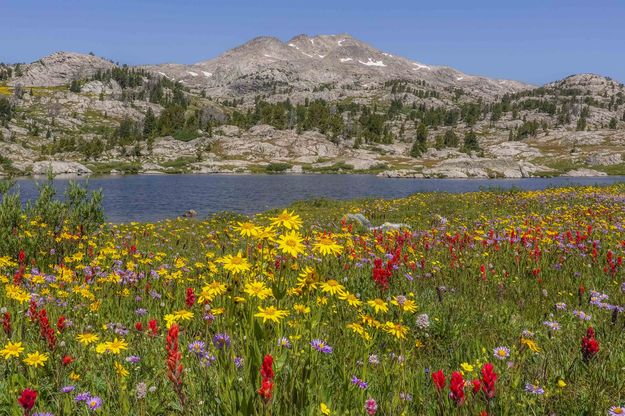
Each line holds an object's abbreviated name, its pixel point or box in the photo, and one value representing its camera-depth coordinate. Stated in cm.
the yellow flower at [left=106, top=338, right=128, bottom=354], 363
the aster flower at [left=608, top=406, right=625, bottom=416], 307
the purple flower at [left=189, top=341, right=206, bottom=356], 396
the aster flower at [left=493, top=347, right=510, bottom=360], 406
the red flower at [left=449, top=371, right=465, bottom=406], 262
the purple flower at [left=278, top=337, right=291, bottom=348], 331
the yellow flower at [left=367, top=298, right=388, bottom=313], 390
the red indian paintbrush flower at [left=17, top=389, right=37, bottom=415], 229
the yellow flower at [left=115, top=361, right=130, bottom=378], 342
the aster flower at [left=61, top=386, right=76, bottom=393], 333
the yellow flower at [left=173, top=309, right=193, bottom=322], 387
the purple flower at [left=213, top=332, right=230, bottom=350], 340
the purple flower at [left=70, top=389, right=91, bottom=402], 338
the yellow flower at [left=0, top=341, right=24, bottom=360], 347
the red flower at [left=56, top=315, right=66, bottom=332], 389
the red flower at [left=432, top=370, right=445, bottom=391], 279
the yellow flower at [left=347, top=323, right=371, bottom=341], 387
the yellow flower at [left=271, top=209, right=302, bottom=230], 333
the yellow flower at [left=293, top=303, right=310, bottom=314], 371
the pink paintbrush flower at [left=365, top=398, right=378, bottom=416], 291
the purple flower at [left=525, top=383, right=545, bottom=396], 348
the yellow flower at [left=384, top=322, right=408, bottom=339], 364
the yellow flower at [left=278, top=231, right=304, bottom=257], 308
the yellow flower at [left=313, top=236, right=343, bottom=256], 343
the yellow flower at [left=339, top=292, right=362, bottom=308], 370
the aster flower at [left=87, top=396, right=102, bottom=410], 320
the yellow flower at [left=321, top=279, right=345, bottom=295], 355
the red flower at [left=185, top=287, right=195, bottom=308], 436
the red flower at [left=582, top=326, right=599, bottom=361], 360
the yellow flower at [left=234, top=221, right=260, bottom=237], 344
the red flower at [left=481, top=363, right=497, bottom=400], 271
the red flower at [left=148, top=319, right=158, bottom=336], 382
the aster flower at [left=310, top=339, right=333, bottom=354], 356
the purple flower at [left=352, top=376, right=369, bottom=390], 340
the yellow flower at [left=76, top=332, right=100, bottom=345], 395
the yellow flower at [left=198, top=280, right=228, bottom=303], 367
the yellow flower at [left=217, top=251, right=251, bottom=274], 307
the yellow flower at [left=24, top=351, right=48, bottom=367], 358
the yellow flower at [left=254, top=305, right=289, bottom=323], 288
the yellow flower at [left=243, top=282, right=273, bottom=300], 294
